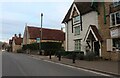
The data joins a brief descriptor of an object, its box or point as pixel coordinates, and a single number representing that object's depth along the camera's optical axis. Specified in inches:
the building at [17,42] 1519.9
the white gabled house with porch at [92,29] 366.3
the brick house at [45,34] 1014.1
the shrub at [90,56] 360.2
